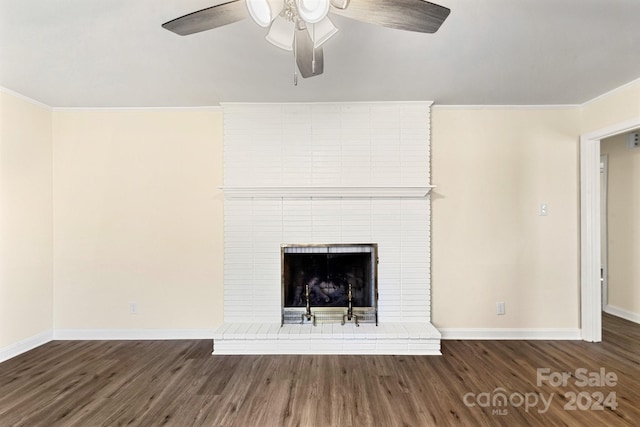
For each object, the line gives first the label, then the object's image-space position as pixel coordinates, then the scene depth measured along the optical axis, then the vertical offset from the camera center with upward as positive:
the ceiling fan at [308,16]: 1.17 +0.84
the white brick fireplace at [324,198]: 2.91 +0.15
